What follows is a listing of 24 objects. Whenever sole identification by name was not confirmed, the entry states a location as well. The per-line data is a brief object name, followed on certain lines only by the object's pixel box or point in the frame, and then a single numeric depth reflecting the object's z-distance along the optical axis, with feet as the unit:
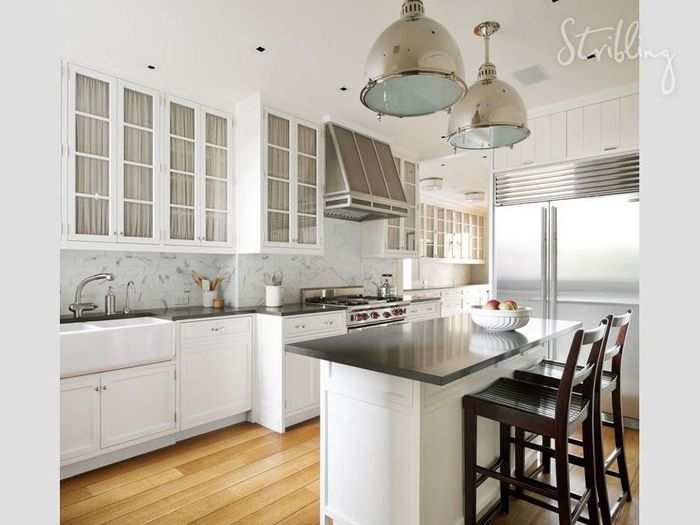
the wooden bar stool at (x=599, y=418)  6.35
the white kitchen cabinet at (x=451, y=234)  25.30
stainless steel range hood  12.75
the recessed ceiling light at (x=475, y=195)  24.57
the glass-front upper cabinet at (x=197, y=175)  10.62
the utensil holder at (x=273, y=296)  11.89
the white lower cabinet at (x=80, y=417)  7.88
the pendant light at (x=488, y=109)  6.56
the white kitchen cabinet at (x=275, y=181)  11.33
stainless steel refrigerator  10.68
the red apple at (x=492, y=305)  7.57
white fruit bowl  7.22
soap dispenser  10.06
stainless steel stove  12.28
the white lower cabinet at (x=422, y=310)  14.25
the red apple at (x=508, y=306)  7.40
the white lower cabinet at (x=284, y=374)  10.46
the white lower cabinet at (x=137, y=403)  8.41
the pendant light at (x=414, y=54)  5.04
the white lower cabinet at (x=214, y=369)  9.72
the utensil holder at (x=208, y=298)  11.82
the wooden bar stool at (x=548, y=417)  5.31
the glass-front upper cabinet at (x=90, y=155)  8.89
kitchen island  5.31
